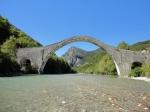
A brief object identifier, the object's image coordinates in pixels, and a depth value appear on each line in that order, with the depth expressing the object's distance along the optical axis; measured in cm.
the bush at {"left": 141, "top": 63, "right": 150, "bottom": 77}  1951
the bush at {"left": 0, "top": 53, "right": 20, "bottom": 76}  1756
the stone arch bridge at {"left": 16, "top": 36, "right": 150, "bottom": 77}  2613
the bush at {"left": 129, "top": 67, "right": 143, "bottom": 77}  2153
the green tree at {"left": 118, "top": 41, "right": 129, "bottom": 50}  3298
